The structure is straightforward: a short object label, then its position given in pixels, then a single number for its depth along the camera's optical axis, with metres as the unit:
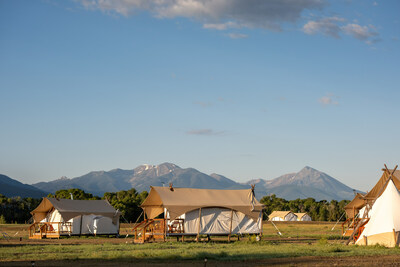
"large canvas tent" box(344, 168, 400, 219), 41.72
